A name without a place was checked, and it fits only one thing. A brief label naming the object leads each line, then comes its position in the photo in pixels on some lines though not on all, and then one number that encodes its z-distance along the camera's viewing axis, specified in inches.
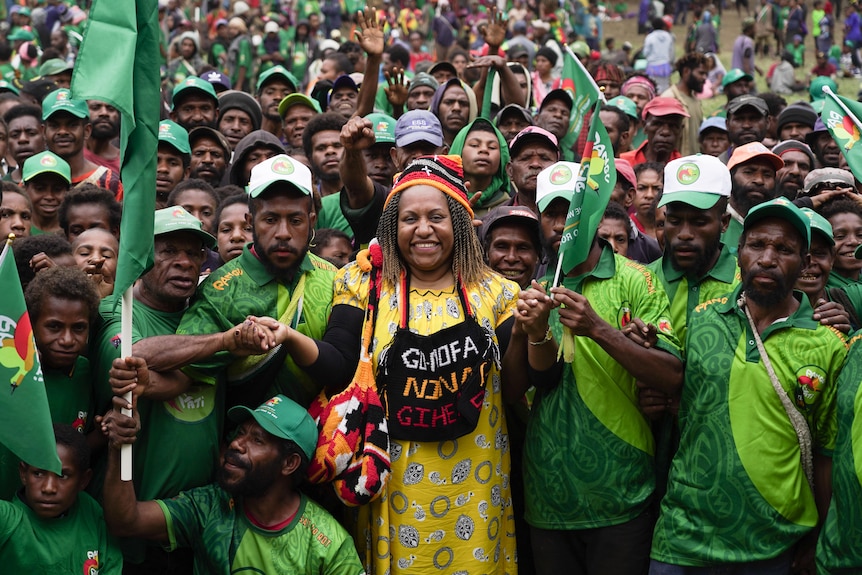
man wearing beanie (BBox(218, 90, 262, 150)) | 353.4
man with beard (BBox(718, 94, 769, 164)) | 354.9
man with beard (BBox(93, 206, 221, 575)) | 177.0
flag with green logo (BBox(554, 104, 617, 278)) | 175.6
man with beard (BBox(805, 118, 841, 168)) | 339.0
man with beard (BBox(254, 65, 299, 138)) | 393.7
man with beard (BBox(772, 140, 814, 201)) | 298.8
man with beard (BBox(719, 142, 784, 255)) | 261.9
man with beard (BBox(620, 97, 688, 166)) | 349.1
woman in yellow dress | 172.4
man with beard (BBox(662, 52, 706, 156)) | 430.3
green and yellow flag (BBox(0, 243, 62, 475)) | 153.6
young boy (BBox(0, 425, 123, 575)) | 160.7
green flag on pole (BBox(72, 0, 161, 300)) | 149.5
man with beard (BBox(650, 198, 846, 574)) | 167.9
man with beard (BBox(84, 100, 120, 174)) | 330.6
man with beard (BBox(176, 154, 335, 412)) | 180.9
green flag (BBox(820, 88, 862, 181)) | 193.5
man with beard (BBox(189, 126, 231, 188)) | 313.0
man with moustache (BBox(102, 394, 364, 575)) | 173.0
